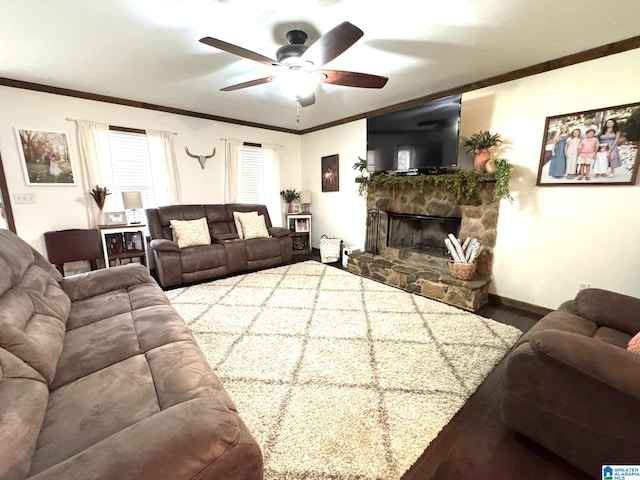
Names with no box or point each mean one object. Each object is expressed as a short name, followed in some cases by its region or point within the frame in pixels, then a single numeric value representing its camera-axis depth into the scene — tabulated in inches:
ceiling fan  65.0
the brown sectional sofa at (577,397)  39.9
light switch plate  121.5
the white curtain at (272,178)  198.1
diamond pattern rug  50.3
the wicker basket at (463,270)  112.8
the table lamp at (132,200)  138.4
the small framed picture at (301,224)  200.5
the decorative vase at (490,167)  107.7
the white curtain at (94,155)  132.6
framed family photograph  84.4
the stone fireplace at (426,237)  115.3
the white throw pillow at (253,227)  167.7
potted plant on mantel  109.8
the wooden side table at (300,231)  197.8
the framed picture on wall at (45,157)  121.9
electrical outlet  95.3
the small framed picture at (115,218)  142.3
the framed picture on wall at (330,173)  188.2
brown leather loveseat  133.1
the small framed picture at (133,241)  148.6
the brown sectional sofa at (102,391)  25.1
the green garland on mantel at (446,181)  105.7
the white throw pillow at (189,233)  144.3
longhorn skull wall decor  167.4
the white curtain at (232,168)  180.4
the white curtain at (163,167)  152.8
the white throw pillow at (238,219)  170.6
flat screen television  115.3
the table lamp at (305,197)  206.2
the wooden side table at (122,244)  136.4
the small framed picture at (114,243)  140.6
